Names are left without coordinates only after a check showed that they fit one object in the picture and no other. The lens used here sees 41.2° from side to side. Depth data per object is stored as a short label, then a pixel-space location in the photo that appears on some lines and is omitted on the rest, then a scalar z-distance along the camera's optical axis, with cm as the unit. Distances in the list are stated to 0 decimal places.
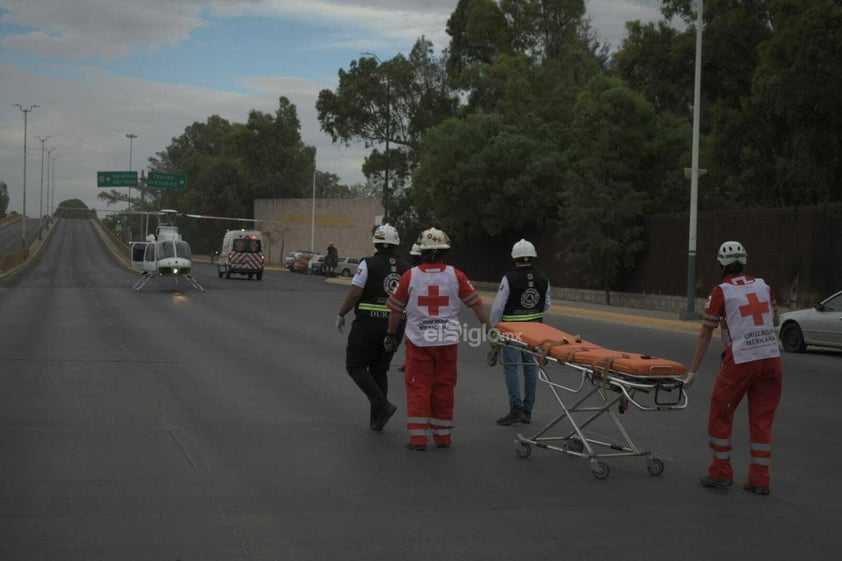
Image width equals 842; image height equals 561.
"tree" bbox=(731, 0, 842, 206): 2658
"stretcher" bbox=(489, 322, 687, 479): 788
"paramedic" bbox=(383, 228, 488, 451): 941
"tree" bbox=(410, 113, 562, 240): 4272
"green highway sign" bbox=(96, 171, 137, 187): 9612
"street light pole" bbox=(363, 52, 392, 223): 6519
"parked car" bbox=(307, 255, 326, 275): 6850
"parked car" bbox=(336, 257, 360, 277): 6619
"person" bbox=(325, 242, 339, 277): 6261
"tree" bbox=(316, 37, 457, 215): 6494
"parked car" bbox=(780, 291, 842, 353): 2012
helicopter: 4225
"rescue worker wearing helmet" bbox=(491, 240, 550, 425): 1077
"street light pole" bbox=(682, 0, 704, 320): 2816
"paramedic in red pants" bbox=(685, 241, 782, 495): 795
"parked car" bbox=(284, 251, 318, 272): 7150
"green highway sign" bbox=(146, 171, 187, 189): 9288
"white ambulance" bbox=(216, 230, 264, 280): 5369
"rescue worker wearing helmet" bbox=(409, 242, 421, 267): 1008
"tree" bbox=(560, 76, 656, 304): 3553
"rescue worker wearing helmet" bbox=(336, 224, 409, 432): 1034
